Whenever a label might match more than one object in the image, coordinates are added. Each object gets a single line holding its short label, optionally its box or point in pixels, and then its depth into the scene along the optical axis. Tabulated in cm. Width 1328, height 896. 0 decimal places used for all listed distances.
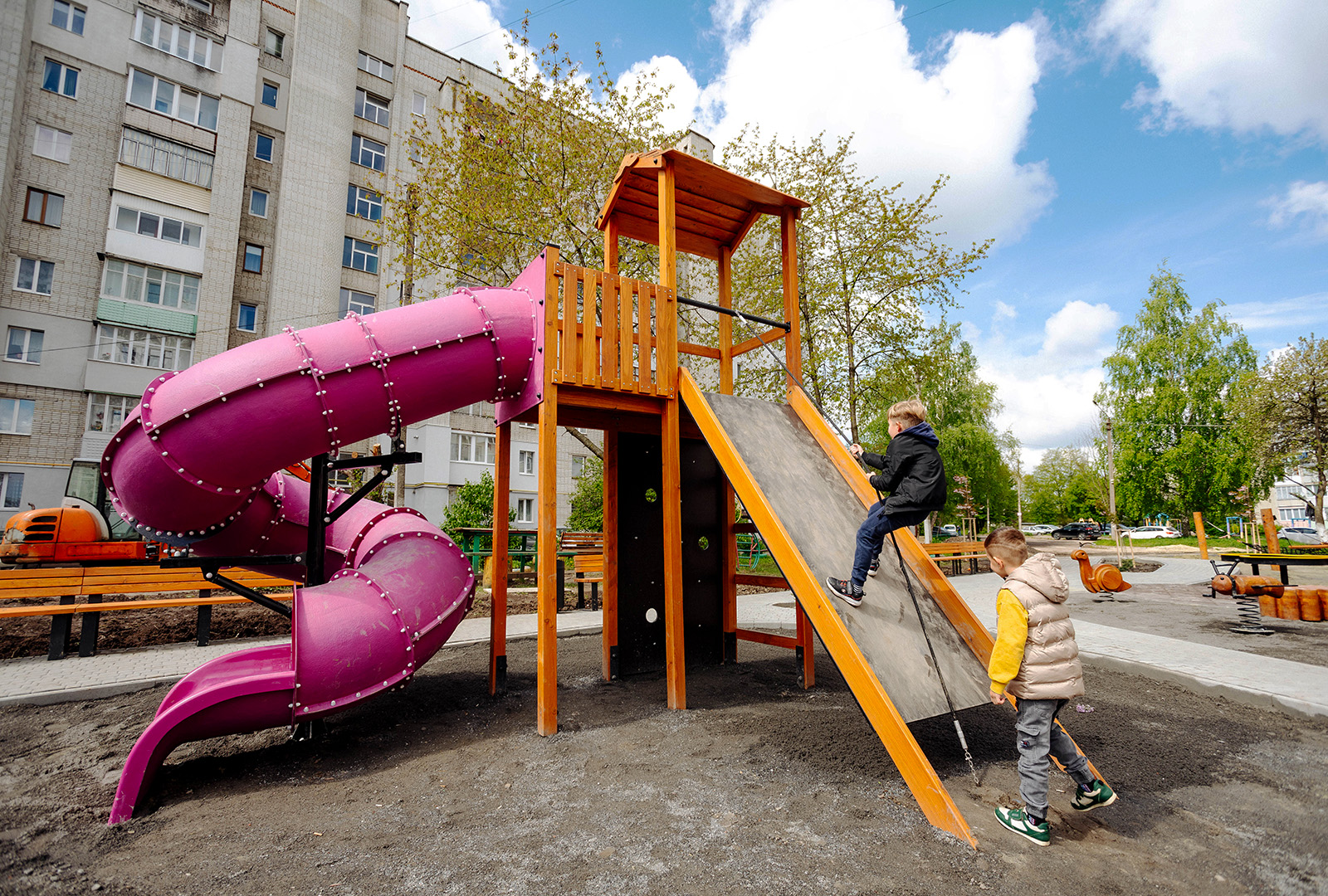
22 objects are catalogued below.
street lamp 3330
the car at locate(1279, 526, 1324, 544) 2923
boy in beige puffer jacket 301
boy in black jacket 412
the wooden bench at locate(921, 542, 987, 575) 1606
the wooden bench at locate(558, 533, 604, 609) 1090
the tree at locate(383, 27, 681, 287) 1367
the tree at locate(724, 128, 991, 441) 1575
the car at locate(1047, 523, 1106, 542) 5651
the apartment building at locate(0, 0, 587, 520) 2064
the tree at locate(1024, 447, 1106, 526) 7312
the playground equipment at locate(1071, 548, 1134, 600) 1127
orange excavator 1108
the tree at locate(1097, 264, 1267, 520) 3775
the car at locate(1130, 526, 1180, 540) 4819
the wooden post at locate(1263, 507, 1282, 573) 1403
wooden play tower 511
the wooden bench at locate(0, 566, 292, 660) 691
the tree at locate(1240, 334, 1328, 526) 2975
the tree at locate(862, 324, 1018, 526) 3544
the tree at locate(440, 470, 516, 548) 2372
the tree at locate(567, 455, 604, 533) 2627
